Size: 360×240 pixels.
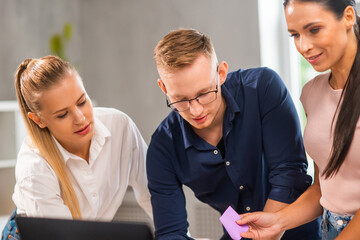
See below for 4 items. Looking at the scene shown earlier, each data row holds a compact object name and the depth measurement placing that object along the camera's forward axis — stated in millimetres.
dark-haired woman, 1263
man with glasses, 1539
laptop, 927
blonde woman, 1831
